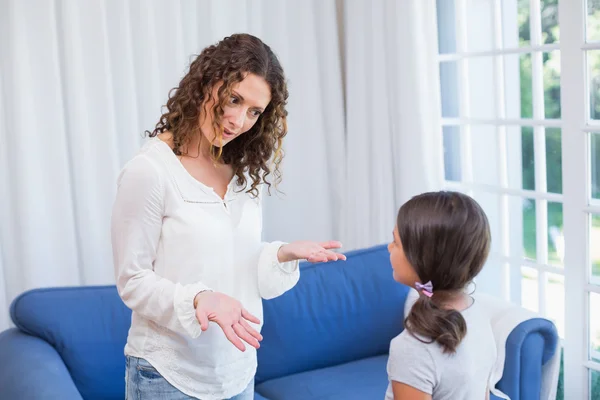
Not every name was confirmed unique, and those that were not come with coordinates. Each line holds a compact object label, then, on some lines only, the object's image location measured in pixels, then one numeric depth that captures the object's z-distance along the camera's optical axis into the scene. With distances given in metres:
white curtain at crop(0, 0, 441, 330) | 3.19
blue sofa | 2.62
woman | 1.71
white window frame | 2.89
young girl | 1.57
